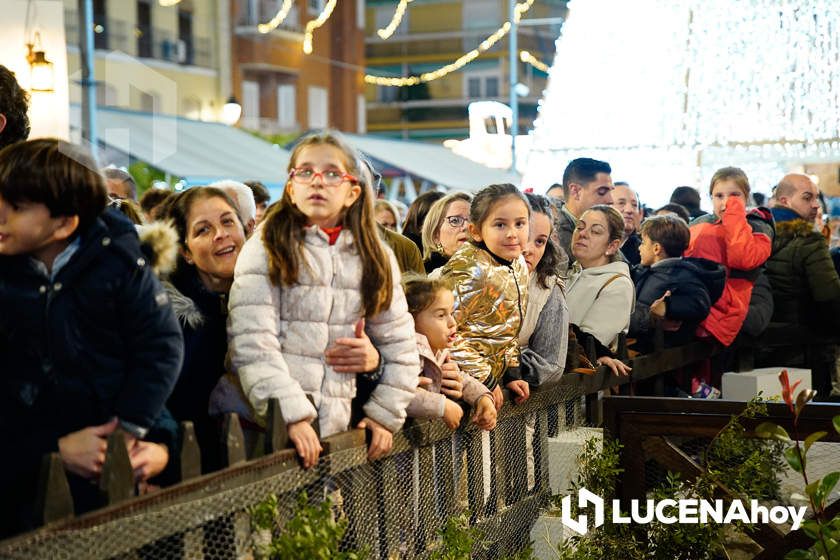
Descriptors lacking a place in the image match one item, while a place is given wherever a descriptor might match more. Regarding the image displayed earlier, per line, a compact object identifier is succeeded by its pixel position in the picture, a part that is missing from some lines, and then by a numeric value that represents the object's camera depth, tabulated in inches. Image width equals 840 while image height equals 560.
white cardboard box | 309.6
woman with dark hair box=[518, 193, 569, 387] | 215.9
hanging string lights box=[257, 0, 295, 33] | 1262.9
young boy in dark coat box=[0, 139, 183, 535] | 121.0
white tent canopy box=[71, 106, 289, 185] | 855.1
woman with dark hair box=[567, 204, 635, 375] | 258.2
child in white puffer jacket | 143.8
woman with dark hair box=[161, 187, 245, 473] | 156.6
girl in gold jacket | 197.8
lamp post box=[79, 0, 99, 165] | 538.9
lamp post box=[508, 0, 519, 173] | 1177.0
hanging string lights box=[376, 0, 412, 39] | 1156.6
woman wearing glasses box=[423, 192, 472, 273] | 251.1
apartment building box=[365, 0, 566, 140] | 2623.0
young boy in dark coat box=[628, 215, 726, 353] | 301.6
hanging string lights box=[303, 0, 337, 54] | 1124.4
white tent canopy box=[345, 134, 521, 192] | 1261.1
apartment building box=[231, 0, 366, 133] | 1624.0
